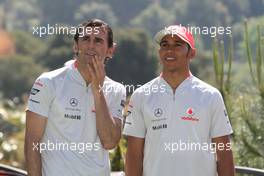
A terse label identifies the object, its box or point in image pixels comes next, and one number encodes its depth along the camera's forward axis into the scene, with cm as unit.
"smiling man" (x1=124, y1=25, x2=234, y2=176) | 974
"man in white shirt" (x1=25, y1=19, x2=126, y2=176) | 970
